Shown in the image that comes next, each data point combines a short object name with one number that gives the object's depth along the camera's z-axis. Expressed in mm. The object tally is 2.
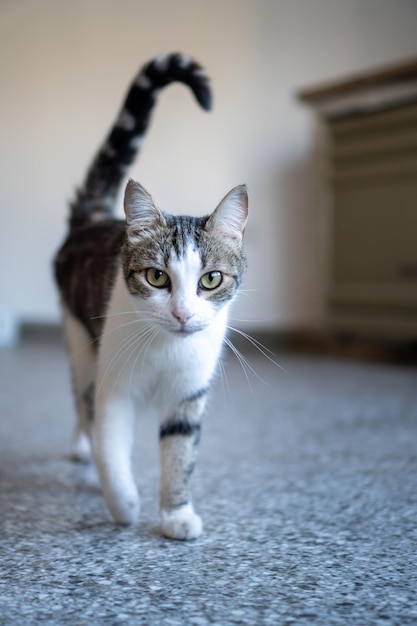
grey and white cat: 1097
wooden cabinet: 3215
